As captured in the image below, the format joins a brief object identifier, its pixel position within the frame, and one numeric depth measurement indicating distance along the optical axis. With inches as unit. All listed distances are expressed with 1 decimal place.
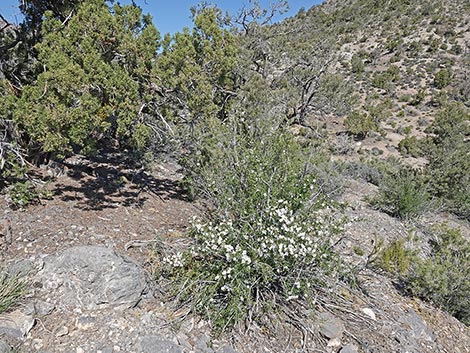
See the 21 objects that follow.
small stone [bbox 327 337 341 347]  131.8
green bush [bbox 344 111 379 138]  716.0
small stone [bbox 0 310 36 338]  110.8
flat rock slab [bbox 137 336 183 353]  116.1
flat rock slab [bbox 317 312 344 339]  134.1
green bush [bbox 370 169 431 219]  278.8
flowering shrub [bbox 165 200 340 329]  127.8
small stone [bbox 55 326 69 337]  116.3
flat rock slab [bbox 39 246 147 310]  128.0
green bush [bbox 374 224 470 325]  168.4
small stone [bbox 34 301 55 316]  121.6
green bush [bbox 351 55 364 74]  1089.4
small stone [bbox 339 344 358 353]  128.4
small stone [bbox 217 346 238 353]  121.8
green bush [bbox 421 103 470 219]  349.7
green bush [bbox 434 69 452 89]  952.9
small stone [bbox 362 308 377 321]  150.4
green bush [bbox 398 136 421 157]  644.7
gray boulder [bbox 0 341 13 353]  102.8
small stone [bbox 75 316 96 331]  120.2
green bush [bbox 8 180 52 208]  173.6
